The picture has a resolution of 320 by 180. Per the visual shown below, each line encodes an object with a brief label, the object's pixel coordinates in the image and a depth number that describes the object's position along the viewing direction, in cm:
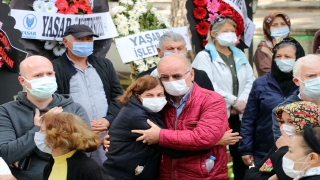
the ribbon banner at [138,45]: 1329
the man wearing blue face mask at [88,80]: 1141
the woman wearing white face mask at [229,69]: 1222
